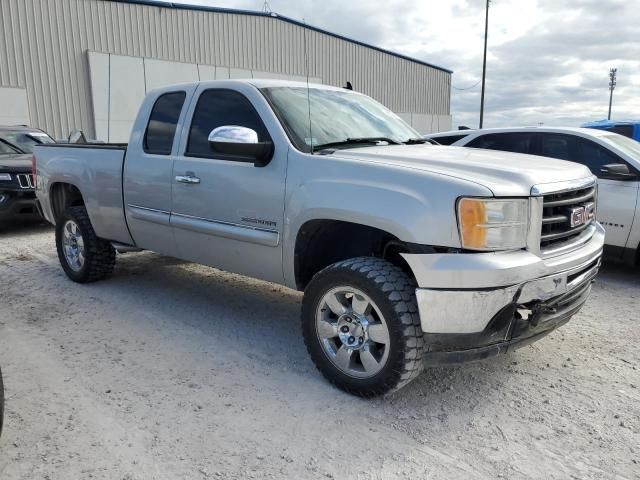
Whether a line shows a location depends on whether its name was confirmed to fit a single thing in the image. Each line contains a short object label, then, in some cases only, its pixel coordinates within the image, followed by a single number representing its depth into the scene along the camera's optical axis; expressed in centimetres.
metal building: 1538
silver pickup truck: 283
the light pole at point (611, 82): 5367
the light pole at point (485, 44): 2816
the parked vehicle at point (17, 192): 820
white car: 563
